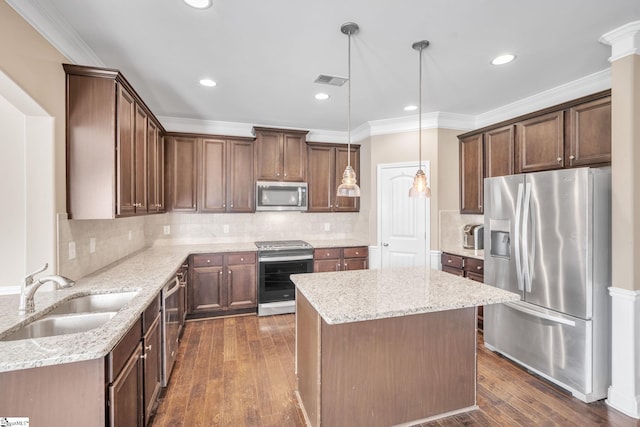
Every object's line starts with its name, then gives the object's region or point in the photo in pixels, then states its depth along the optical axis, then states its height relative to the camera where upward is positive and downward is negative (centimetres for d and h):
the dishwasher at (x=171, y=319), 241 -97
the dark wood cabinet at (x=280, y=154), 436 +85
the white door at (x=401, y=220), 409 -12
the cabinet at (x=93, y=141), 212 +51
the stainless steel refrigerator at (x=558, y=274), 226 -52
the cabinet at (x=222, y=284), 386 -93
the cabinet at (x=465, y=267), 340 -67
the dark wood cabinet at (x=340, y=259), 432 -68
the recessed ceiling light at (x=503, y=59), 251 +128
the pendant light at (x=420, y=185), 236 +21
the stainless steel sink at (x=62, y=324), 157 -63
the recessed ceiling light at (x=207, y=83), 298 +130
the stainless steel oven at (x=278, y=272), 404 -82
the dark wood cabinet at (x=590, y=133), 253 +68
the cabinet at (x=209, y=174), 408 +53
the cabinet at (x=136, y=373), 139 -89
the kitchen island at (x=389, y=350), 179 -89
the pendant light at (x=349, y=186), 223 +19
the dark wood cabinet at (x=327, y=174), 464 +59
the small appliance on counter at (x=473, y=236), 383 -32
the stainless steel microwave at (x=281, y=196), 432 +23
